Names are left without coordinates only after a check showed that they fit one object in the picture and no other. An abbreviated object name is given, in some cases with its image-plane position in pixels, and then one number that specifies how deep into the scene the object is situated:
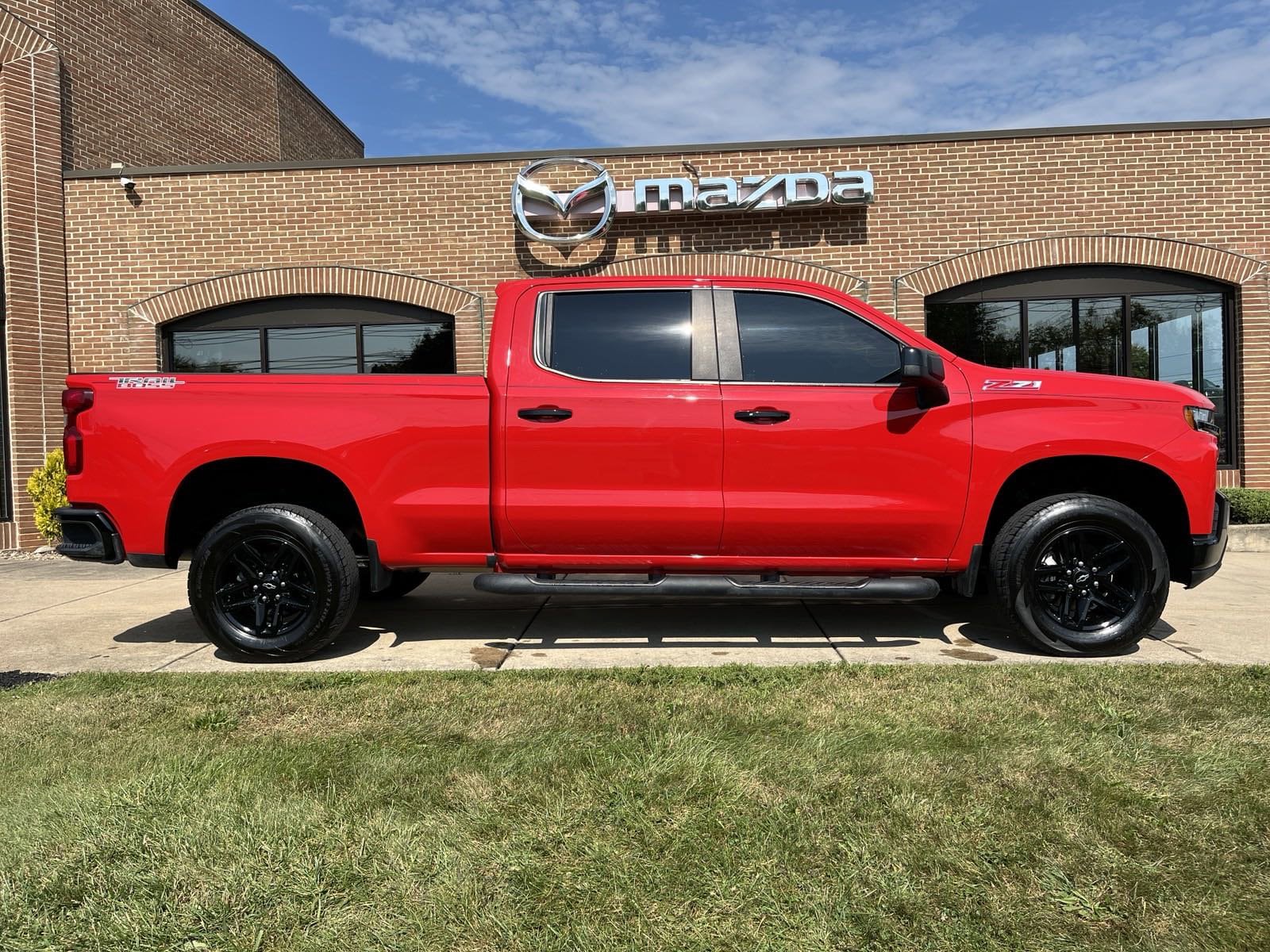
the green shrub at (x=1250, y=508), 9.28
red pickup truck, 4.50
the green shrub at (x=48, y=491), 9.70
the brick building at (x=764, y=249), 10.07
